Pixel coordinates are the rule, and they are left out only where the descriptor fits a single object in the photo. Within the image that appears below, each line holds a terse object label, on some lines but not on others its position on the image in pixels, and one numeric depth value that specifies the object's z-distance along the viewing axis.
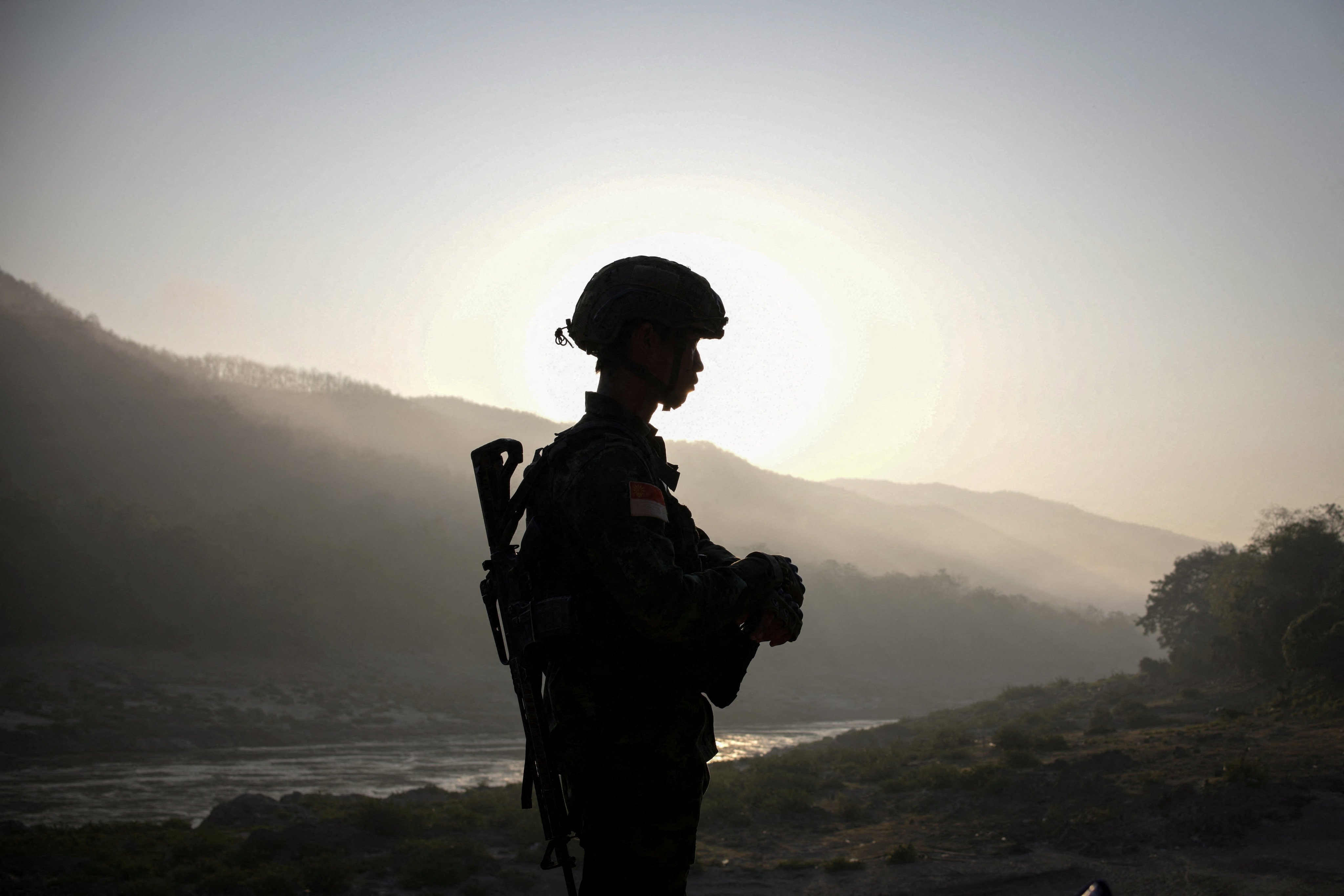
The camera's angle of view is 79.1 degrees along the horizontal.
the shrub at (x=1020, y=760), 19.28
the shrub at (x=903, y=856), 13.02
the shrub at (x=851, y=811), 17.50
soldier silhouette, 2.45
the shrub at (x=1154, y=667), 41.94
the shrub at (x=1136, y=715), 28.14
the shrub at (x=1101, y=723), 26.89
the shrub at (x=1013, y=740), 23.36
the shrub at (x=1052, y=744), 22.86
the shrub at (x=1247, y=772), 14.03
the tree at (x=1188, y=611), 40.25
